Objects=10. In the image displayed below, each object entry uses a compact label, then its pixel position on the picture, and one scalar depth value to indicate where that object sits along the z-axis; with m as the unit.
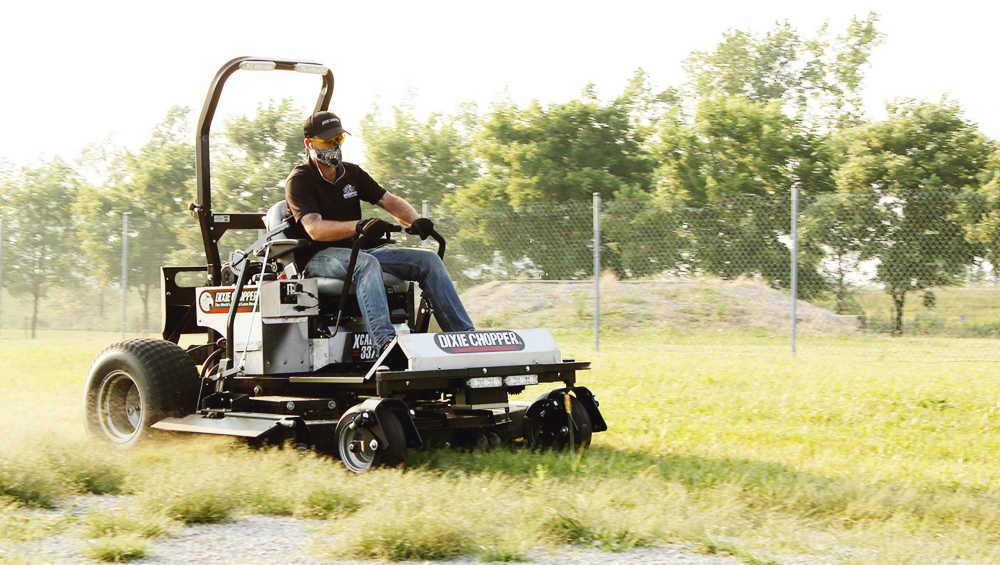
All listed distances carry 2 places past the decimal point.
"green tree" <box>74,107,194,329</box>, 20.56
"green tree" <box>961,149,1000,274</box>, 16.03
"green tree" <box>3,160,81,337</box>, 22.28
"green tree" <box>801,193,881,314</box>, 17.30
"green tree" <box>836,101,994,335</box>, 25.05
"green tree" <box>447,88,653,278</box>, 30.17
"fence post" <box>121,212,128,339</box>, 18.34
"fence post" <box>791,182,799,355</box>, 14.94
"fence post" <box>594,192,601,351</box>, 15.91
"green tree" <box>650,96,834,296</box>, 28.19
